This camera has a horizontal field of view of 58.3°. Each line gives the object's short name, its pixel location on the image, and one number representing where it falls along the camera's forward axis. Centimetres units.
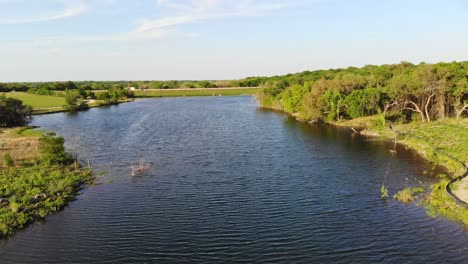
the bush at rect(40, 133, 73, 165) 5741
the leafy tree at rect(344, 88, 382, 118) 9369
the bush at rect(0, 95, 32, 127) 10120
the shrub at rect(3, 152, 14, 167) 5434
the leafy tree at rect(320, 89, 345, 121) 10125
